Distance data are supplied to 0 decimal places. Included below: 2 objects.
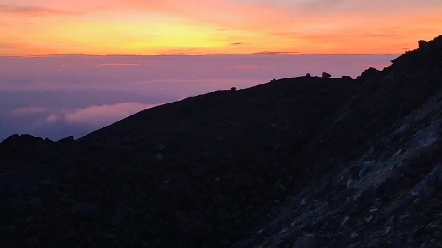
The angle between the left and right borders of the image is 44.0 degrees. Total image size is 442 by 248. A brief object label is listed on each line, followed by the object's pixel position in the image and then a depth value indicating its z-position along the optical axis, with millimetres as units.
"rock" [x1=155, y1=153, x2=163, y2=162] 12914
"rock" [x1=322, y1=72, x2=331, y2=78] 21583
